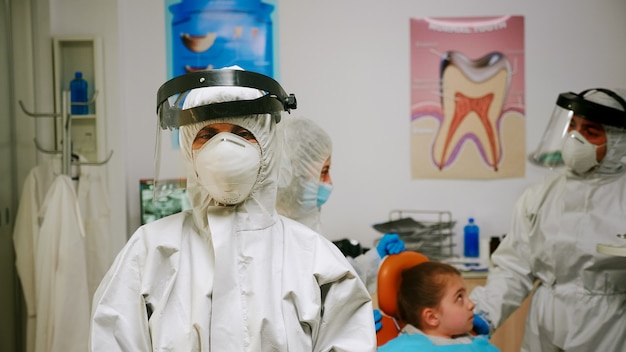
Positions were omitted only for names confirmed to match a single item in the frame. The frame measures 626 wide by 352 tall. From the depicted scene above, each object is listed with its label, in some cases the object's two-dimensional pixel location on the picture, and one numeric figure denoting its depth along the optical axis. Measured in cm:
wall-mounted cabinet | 327
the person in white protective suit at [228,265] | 134
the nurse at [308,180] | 224
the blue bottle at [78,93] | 326
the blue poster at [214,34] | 362
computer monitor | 300
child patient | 212
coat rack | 297
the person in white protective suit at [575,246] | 234
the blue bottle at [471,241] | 359
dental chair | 219
